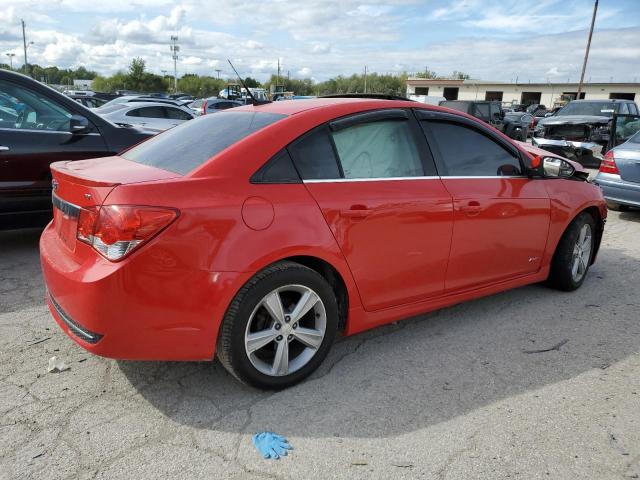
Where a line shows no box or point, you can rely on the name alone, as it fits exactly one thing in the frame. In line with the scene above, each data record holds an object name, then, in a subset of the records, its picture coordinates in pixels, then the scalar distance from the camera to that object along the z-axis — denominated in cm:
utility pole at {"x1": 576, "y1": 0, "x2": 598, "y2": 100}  3835
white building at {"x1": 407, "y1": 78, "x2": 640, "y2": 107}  6569
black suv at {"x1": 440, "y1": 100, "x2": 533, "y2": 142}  1672
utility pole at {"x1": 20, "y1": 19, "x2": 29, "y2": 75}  7685
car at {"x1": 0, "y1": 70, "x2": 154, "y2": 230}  471
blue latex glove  235
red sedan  242
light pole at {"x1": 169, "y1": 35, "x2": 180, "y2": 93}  7912
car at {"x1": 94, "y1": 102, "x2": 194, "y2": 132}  1294
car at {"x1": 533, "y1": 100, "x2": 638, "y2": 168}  1161
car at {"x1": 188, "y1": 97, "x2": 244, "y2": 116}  1994
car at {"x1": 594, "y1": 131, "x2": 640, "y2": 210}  748
